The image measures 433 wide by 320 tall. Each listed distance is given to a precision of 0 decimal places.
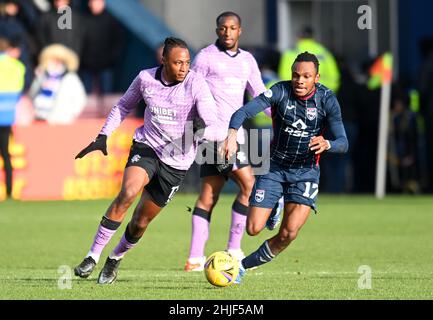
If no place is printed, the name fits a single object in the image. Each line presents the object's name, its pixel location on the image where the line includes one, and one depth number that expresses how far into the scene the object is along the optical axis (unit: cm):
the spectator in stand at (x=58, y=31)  2369
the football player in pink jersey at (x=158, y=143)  1120
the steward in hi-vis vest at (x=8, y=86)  2172
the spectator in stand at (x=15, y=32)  2302
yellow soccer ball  1071
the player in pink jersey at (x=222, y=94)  1290
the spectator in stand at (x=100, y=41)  2403
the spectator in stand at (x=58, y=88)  2283
